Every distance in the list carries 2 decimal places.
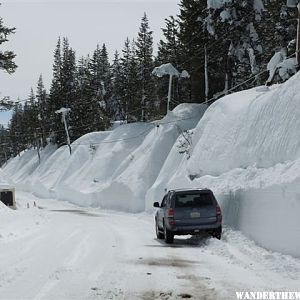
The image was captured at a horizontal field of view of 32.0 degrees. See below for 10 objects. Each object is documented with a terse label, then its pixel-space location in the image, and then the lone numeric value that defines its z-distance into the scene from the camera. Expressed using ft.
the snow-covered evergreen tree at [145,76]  231.71
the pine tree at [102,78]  312.09
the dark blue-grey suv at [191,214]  52.03
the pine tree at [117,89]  285.70
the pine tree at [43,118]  321.81
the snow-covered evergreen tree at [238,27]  123.34
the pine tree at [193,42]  154.71
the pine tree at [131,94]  236.43
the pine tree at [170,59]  190.29
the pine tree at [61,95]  274.36
